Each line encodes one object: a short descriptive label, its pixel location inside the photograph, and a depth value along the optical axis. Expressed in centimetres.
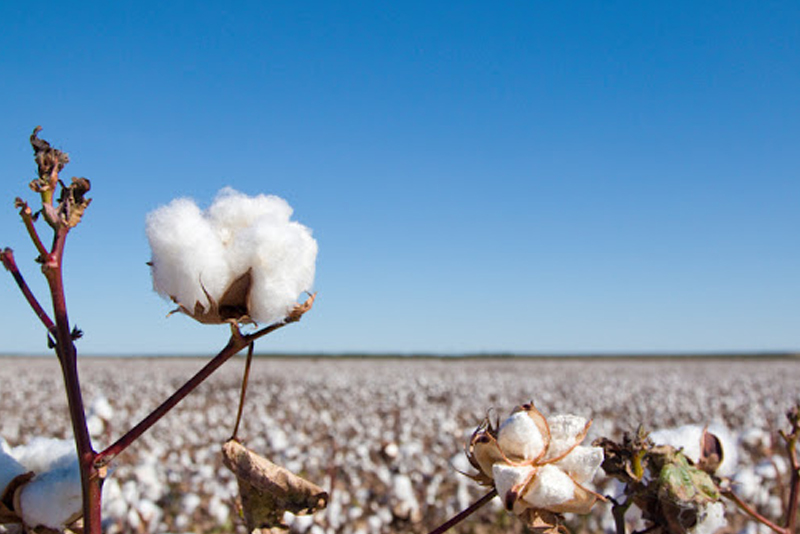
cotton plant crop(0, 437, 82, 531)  49
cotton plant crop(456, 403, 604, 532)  44
